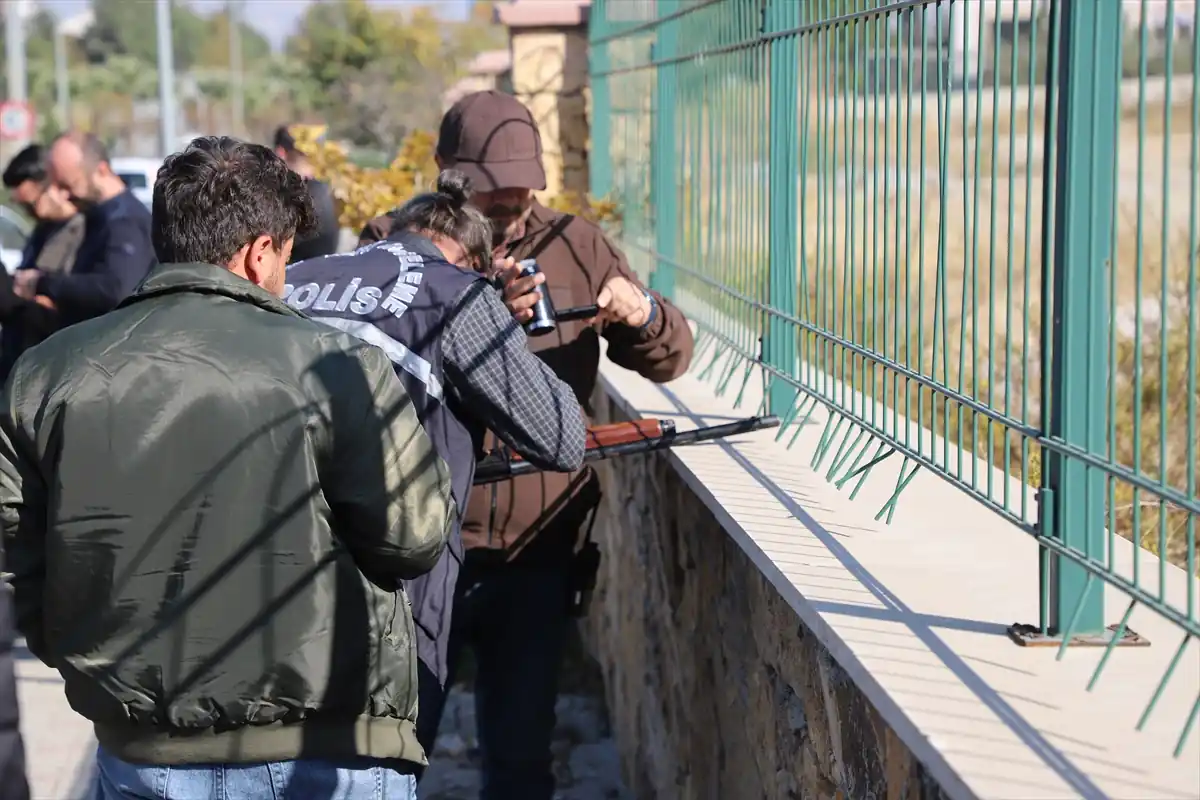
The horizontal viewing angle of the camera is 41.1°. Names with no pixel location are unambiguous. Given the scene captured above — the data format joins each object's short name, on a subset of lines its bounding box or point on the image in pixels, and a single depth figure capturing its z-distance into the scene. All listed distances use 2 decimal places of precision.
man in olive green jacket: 2.22
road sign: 22.77
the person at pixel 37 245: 6.45
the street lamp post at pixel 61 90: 48.53
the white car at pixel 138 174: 24.05
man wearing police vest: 2.88
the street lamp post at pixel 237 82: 61.91
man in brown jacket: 3.69
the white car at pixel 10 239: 16.03
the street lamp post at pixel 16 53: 24.08
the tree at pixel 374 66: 33.28
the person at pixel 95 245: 6.22
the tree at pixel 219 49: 79.62
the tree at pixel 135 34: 76.25
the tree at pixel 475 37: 43.88
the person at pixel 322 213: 6.68
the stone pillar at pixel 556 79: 8.52
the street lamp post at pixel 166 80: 17.69
